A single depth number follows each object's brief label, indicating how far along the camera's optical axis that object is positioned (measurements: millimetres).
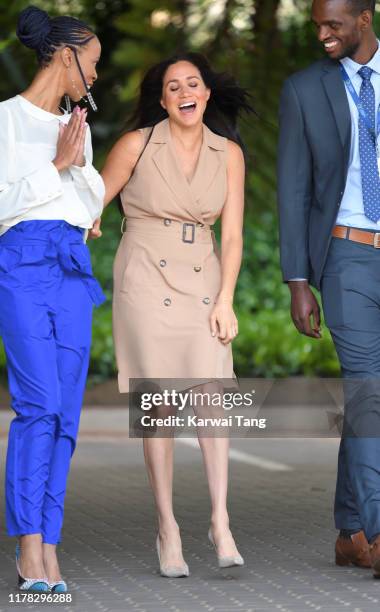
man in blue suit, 13414
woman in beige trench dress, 13578
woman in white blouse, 12398
